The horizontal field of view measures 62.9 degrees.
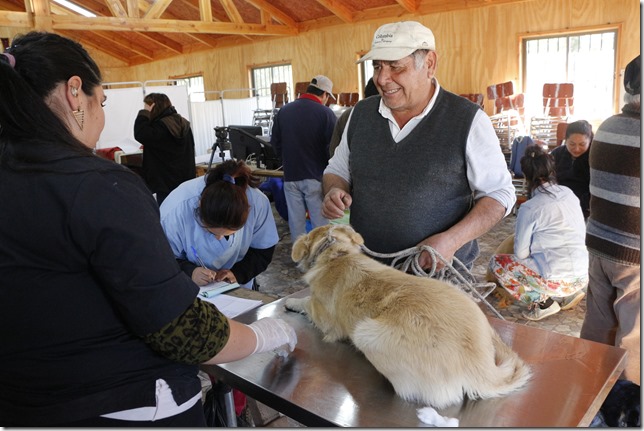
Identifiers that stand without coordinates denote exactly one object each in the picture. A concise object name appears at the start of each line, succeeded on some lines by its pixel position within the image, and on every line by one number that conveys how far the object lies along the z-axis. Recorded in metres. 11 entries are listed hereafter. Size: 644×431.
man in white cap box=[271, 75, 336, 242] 5.15
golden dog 1.27
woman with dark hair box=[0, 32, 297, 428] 0.98
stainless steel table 1.28
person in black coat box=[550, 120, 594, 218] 4.83
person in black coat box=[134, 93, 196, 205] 5.35
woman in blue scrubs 2.36
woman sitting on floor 3.70
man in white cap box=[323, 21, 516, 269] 1.94
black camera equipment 6.79
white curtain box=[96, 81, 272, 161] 8.49
